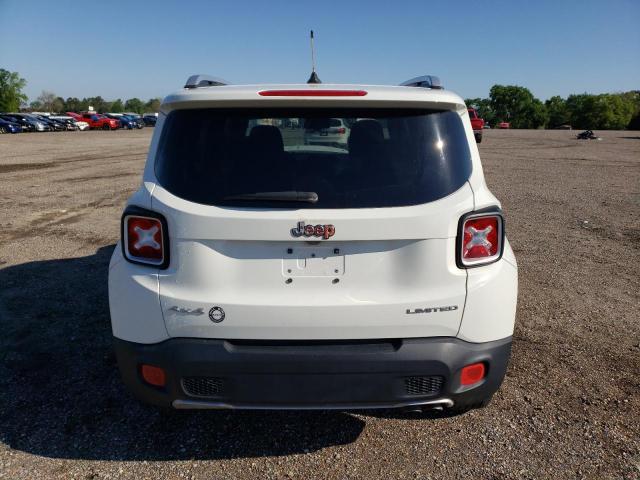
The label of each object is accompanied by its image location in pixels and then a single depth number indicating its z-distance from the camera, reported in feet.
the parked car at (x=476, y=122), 92.55
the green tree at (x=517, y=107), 450.71
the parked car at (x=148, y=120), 220.74
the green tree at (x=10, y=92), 326.44
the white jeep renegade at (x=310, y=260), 7.48
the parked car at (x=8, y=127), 143.54
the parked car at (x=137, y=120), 198.62
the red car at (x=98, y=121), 179.42
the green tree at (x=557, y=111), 400.06
